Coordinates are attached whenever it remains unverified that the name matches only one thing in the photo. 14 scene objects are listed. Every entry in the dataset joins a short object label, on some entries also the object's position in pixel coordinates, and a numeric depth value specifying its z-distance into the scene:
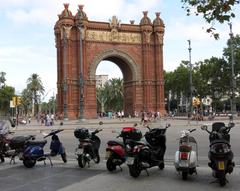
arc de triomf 61.38
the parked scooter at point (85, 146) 11.51
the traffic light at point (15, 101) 42.25
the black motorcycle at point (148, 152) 9.83
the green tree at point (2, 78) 134.75
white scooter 9.29
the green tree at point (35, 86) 120.65
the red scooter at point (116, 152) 10.74
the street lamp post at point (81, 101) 46.22
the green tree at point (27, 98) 134.50
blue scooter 11.93
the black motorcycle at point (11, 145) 12.38
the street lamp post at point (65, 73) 57.42
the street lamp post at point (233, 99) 48.28
